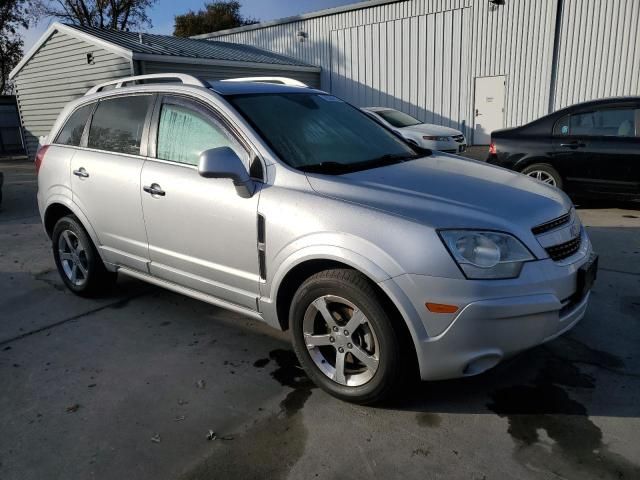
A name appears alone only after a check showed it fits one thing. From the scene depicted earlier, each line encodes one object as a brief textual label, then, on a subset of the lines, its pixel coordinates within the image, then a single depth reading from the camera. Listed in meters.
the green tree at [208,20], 38.91
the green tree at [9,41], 29.94
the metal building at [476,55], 14.09
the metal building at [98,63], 13.34
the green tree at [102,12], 33.00
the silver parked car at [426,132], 11.45
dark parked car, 6.55
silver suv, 2.40
